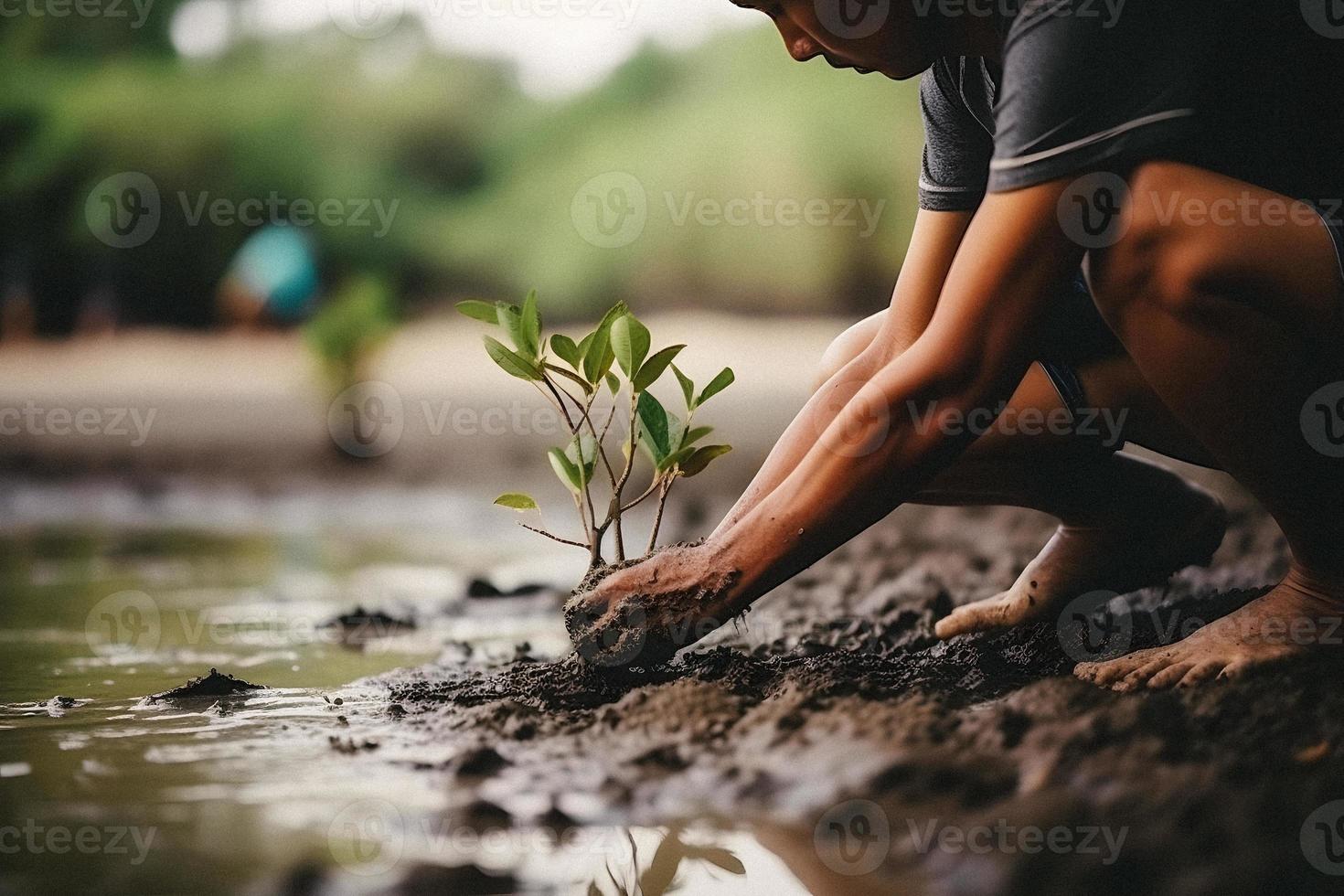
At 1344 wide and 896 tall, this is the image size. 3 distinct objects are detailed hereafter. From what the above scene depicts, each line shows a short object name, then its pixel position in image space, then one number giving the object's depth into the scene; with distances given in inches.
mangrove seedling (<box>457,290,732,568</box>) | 134.6
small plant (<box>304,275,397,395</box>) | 302.3
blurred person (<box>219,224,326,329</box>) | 425.7
